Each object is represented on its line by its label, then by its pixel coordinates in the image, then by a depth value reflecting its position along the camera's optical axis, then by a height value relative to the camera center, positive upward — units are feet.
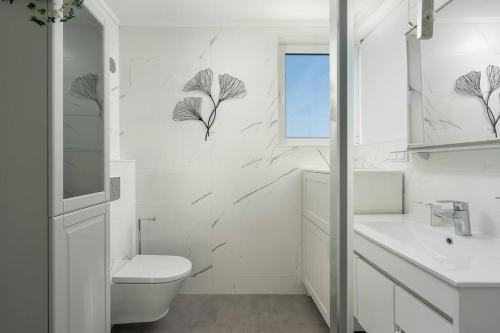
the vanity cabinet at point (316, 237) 6.25 -1.65
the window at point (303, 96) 8.73 +1.98
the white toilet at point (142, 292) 6.25 -2.56
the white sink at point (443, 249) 2.41 -0.93
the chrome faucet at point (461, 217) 4.08 -0.71
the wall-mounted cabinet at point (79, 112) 3.36 +0.70
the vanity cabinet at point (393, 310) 2.58 -1.37
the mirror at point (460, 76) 3.76 +1.24
